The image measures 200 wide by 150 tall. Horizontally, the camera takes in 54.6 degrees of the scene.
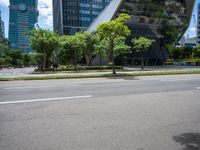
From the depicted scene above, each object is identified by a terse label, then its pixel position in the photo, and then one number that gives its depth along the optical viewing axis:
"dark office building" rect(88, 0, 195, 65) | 57.44
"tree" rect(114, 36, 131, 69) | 34.66
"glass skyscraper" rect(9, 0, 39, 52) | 166.68
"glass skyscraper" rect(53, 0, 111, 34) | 104.32
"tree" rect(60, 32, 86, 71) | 35.78
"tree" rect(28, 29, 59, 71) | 34.91
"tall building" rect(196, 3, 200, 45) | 125.45
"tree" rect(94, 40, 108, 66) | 37.28
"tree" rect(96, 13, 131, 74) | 19.98
